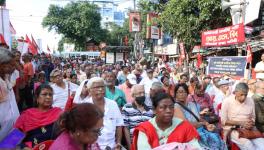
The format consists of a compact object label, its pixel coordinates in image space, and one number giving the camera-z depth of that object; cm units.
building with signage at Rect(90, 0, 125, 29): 11249
